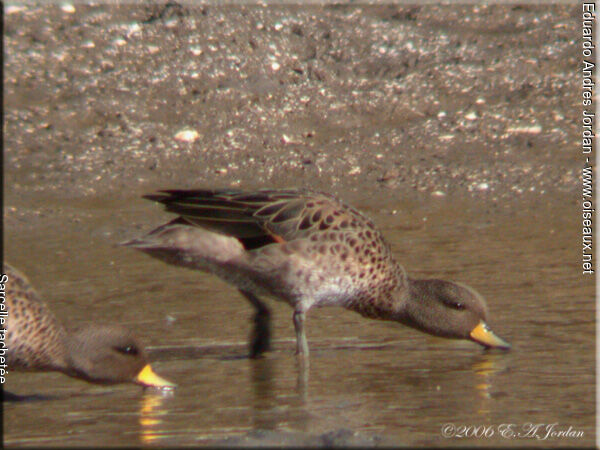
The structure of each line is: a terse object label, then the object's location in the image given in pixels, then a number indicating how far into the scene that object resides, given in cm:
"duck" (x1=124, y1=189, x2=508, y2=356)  1091
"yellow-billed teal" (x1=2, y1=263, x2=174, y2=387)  983
